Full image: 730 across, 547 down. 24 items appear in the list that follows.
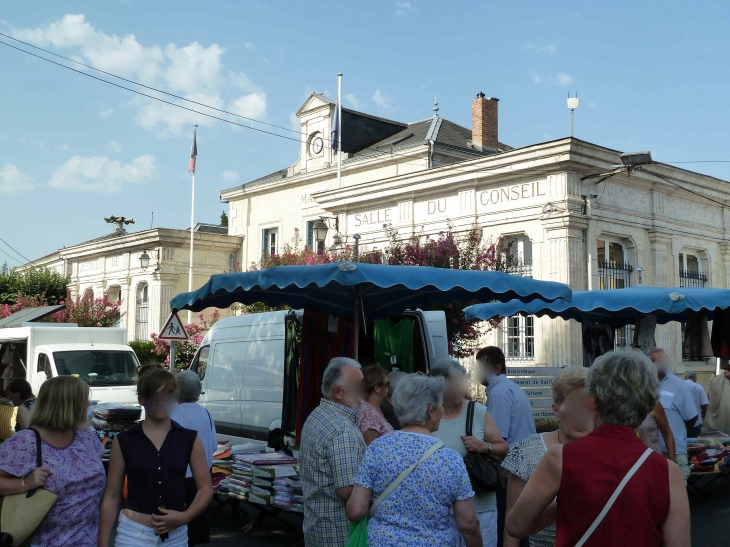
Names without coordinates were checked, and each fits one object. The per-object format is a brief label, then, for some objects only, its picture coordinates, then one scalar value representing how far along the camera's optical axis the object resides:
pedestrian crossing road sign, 15.45
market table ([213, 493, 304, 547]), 8.41
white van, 10.55
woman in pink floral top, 5.29
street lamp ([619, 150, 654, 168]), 16.62
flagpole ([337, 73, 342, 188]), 27.95
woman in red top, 2.77
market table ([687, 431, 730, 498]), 10.31
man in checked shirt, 4.36
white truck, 16.61
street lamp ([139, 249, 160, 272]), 29.40
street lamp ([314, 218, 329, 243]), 19.17
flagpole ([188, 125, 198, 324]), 32.88
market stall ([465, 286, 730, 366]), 10.19
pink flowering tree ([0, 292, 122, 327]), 33.47
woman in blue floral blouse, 3.61
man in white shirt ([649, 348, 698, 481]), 8.14
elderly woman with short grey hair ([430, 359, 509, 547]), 4.89
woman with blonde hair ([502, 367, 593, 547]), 3.91
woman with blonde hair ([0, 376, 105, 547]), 4.00
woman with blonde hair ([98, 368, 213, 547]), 4.08
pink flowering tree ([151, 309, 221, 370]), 24.31
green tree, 41.34
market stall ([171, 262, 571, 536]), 7.24
